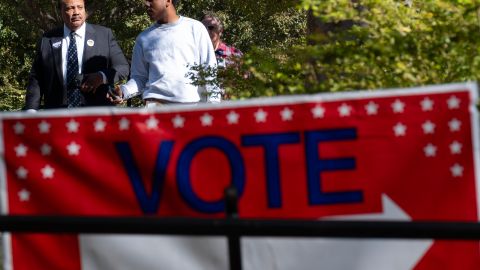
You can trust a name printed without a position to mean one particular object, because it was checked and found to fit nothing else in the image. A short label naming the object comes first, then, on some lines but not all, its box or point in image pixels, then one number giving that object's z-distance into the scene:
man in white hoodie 14.71
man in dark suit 14.71
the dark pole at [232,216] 5.68
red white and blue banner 6.31
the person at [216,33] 20.12
